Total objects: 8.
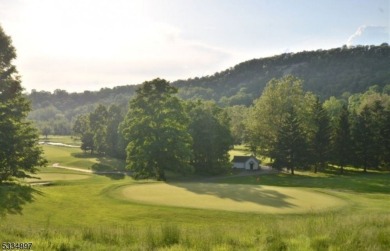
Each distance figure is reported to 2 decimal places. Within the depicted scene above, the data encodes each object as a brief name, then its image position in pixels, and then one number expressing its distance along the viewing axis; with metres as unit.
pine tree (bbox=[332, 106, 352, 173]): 70.44
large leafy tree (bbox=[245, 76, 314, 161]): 73.31
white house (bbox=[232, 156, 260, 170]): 77.75
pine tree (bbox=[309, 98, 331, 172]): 69.94
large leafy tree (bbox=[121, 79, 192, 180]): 50.72
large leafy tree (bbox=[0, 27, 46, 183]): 32.59
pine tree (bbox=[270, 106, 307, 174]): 66.50
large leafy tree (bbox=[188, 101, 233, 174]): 65.19
